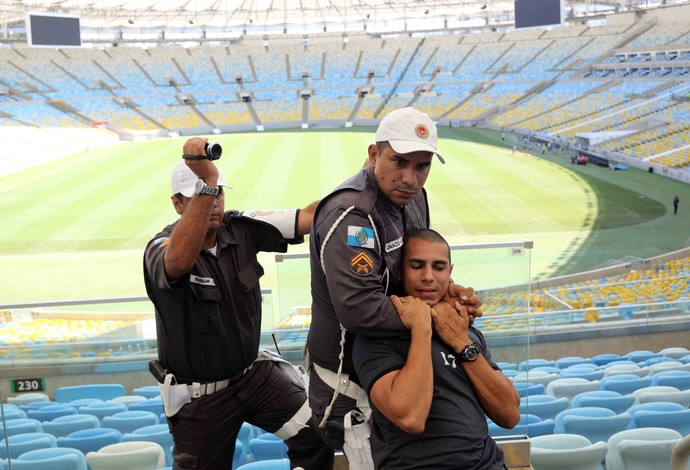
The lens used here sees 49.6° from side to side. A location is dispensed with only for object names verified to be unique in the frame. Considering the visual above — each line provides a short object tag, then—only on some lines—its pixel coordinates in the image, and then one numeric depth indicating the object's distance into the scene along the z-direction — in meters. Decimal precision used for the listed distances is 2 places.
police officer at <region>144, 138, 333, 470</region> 3.28
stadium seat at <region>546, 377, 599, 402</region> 5.63
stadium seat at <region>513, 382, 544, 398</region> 5.64
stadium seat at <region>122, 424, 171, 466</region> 4.33
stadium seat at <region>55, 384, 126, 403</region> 5.90
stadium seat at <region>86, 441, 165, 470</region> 3.80
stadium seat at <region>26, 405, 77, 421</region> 5.10
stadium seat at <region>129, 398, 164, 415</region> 5.27
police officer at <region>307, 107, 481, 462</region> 2.60
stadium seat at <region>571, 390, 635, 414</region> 4.93
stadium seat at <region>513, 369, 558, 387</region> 6.23
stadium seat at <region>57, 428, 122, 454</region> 4.26
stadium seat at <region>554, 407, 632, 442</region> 4.32
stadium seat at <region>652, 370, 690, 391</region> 5.66
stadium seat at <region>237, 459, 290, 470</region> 3.81
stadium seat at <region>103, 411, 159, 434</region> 4.69
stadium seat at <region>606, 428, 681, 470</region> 3.86
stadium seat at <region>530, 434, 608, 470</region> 3.61
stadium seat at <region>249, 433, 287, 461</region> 4.14
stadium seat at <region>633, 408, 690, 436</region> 4.33
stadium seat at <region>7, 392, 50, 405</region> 5.24
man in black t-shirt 2.50
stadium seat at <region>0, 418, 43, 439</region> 4.53
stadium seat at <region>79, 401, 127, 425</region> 5.14
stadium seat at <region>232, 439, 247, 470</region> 4.23
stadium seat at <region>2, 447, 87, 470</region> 3.77
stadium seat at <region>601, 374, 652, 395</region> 5.59
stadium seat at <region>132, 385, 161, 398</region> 6.01
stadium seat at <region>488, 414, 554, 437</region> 3.99
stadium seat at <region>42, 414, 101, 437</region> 4.76
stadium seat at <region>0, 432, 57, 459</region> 4.08
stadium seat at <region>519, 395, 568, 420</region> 5.00
